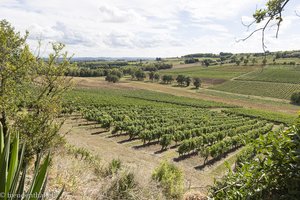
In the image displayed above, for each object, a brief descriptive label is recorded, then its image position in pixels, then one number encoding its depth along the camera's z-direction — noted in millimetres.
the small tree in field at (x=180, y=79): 102581
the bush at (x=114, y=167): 6626
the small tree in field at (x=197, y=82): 95250
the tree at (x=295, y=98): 69588
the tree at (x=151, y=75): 114725
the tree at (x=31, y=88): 8094
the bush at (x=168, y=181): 6384
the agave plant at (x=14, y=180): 2384
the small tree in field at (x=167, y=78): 108012
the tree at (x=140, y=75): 116375
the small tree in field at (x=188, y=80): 101812
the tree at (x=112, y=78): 105062
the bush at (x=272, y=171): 1879
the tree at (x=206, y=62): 148662
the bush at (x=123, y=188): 4910
